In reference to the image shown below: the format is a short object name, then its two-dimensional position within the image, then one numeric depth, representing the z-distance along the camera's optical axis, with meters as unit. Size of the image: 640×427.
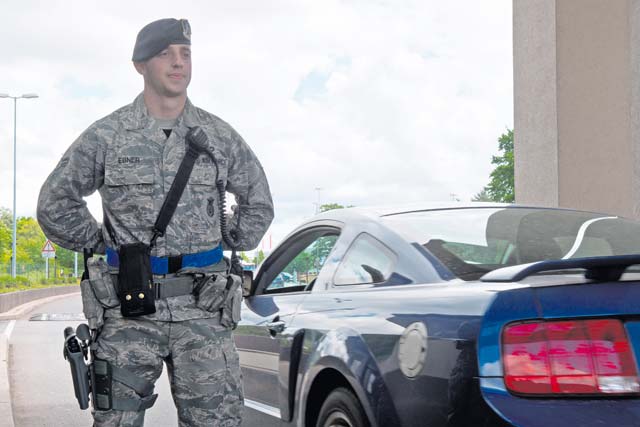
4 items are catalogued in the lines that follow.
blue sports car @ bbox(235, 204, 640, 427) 3.00
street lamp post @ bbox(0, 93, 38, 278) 53.44
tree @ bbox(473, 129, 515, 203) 81.50
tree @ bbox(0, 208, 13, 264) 84.44
